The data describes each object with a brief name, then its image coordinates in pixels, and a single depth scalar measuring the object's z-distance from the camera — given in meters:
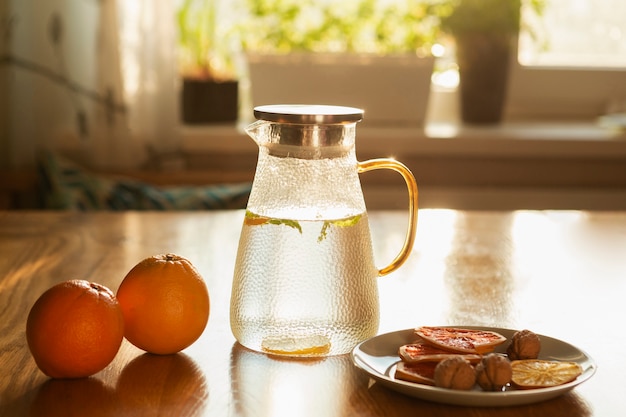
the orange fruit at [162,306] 1.28
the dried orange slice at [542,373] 1.18
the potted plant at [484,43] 3.52
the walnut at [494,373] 1.16
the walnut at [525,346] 1.24
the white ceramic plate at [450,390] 1.15
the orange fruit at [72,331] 1.22
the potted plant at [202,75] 3.53
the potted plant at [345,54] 3.53
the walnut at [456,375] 1.16
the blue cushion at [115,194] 2.73
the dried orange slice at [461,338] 1.24
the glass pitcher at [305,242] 1.27
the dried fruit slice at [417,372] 1.19
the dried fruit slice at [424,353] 1.21
